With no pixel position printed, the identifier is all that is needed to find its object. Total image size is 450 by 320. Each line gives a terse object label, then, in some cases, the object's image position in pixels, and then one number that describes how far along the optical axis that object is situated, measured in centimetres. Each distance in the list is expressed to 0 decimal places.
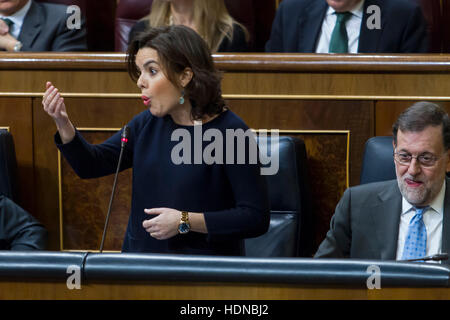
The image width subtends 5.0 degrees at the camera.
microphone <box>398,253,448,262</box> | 1257
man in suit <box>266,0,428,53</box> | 1393
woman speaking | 1294
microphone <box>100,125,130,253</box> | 1299
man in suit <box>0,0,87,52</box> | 1419
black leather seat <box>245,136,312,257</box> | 1345
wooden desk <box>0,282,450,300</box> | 1233
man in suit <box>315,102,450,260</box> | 1311
